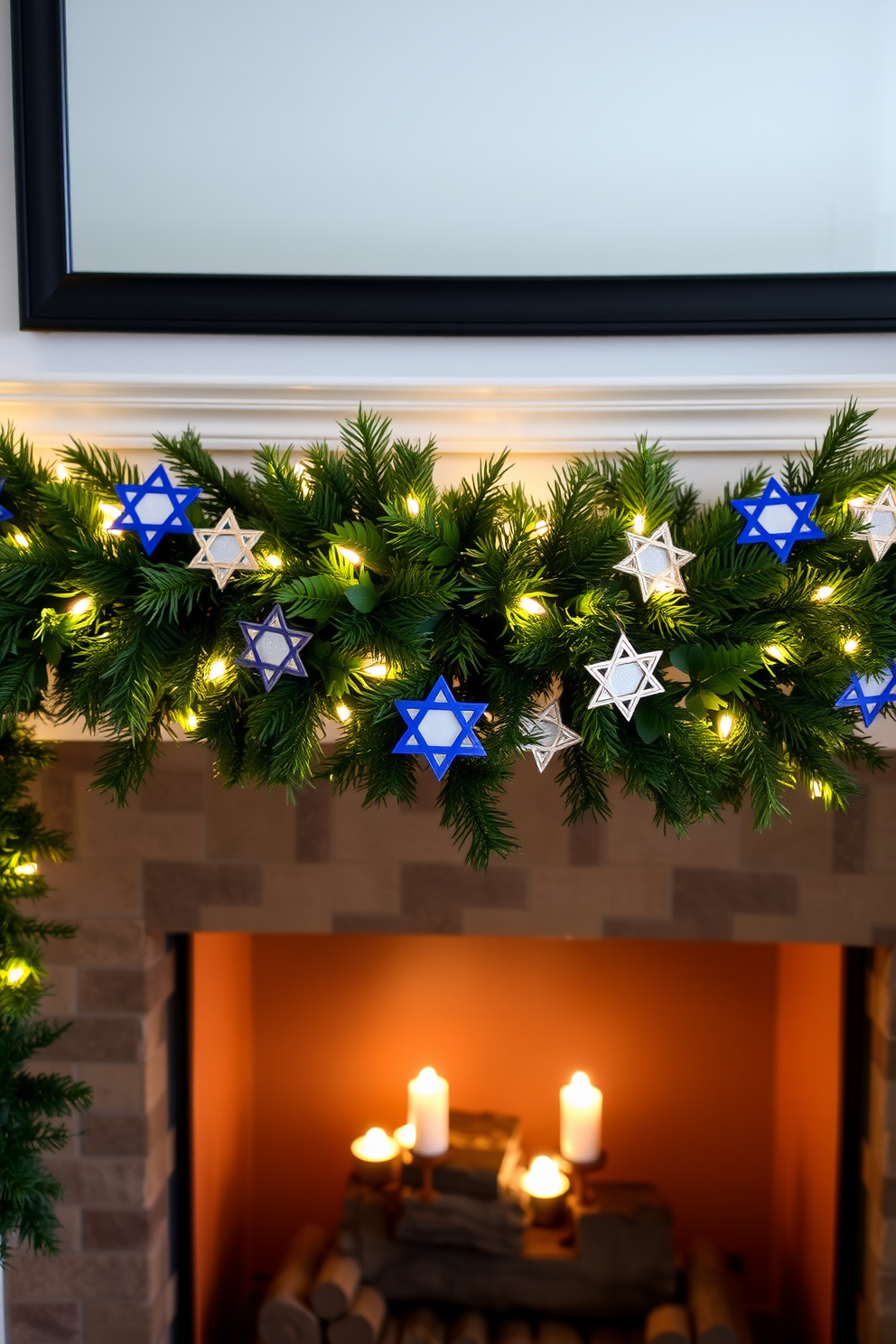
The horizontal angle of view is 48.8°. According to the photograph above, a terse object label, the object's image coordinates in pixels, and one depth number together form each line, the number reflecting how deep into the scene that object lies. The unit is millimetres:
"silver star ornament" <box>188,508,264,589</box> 760
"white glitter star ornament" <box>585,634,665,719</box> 712
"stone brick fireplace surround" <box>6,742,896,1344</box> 1166
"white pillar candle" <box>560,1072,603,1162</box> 1408
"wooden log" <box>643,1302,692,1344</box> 1300
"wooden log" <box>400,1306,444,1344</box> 1351
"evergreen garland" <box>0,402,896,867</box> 732
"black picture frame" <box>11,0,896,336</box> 951
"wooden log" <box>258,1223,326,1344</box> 1342
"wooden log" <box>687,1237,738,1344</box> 1293
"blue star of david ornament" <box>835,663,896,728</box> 762
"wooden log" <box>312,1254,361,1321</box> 1341
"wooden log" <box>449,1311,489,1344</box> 1344
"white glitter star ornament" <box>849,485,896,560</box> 776
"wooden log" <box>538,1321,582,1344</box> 1367
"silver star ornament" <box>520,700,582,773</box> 756
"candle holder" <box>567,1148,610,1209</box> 1404
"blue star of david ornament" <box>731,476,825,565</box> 753
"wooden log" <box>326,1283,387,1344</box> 1335
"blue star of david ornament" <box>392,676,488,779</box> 691
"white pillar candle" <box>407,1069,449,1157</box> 1393
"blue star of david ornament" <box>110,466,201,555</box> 769
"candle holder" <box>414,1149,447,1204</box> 1397
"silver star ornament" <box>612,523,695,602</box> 745
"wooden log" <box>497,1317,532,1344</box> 1366
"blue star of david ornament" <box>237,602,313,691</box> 735
